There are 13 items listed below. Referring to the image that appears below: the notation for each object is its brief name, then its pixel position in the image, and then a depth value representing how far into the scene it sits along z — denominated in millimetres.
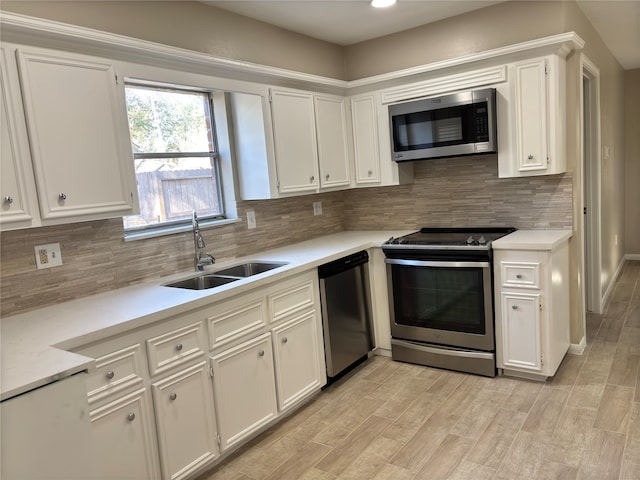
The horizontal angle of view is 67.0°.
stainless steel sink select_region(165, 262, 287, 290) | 2896
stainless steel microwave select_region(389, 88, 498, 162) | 3322
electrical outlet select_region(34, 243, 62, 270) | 2334
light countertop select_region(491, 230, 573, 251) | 2984
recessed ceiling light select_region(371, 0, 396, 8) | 3076
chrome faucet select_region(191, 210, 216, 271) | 2979
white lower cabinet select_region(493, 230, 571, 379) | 3027
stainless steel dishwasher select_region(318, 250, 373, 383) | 3219
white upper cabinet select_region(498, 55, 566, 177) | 3141
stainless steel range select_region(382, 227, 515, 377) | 3229
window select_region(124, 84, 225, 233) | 2891
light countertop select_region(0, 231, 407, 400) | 1576
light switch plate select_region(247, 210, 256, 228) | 3514
